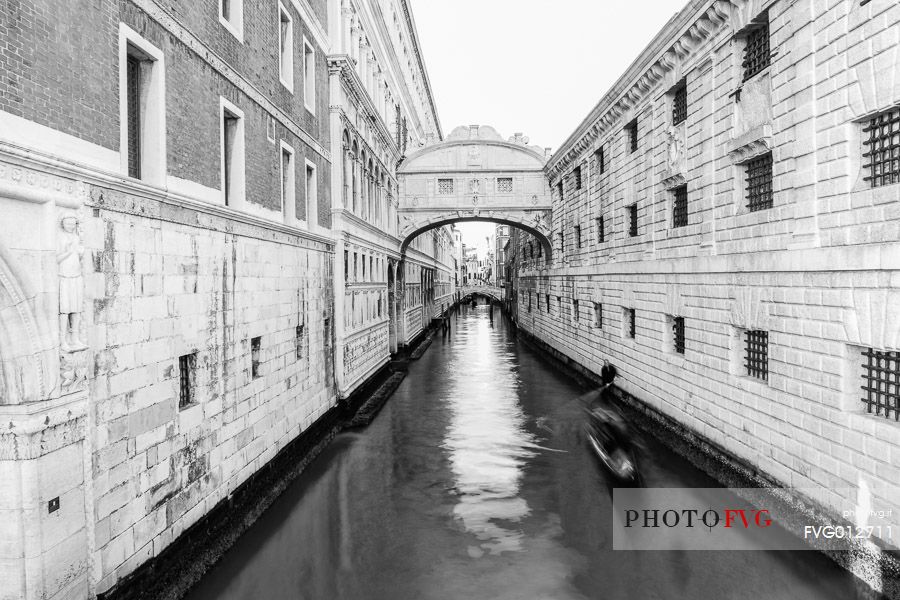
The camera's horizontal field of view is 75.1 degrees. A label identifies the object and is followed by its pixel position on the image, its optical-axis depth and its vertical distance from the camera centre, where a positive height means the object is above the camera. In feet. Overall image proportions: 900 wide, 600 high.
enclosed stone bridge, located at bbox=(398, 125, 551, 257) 94.17 +17.02
